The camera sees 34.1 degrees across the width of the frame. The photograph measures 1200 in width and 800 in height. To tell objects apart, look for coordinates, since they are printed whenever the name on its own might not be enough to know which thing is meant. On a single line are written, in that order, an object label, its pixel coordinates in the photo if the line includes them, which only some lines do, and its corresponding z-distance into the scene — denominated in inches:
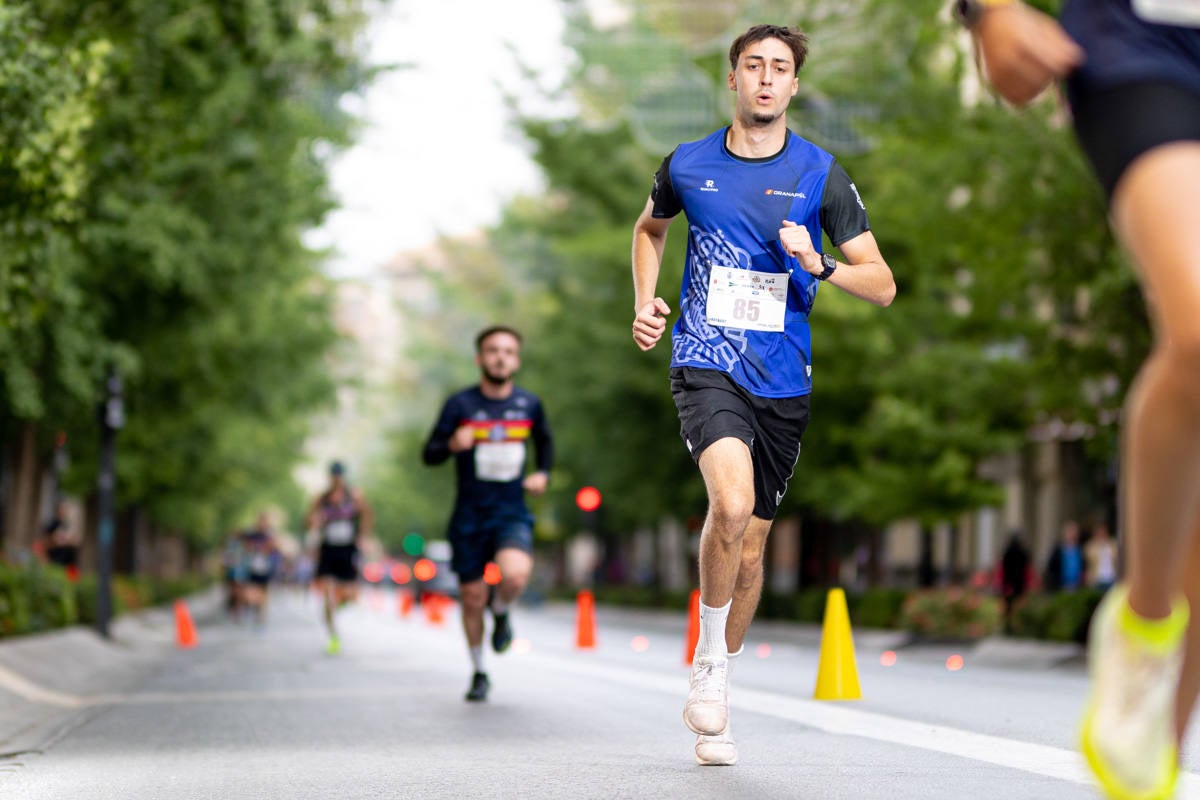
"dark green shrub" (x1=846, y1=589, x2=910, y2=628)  1209.4
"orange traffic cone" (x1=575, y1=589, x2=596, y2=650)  845.2
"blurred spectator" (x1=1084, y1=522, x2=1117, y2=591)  1042.7
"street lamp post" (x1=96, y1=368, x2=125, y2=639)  906.7
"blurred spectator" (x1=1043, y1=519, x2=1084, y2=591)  1179.9
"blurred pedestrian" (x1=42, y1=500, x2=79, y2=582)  1153.4
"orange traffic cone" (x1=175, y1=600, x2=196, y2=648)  1056.8
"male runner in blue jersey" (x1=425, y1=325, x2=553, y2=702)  454.0
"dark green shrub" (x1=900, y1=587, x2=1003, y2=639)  1067.3
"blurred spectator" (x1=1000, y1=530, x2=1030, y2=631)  1087.6
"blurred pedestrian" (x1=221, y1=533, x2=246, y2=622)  1536.7
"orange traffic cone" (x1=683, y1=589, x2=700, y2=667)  600.4
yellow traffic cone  425.7
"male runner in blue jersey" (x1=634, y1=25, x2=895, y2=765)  260.2
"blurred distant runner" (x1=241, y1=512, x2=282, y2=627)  1421.0
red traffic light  1690.5
